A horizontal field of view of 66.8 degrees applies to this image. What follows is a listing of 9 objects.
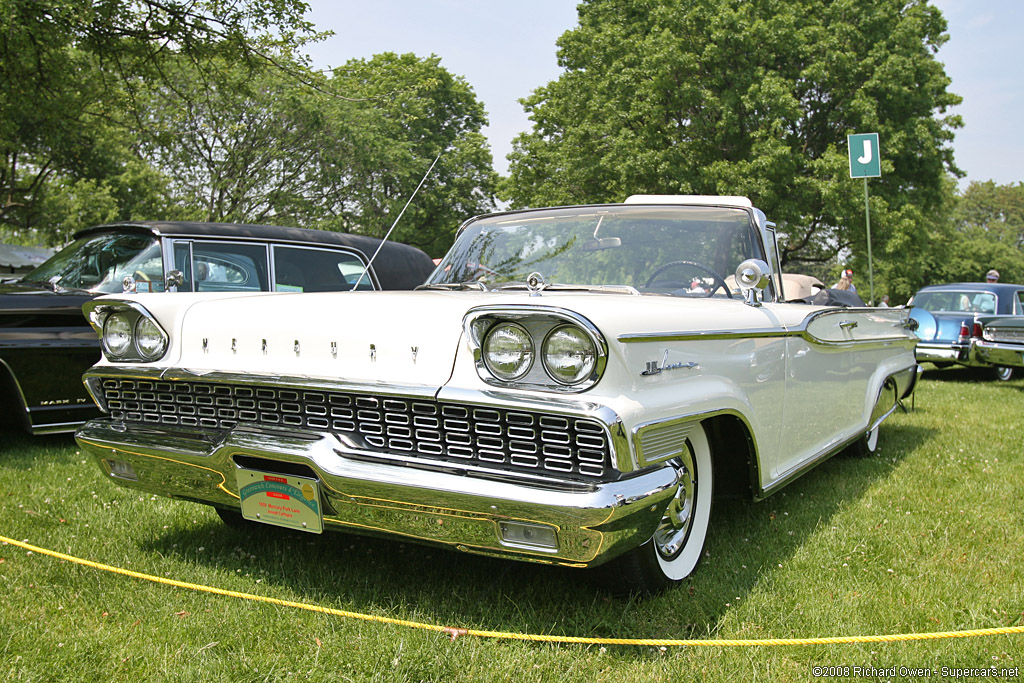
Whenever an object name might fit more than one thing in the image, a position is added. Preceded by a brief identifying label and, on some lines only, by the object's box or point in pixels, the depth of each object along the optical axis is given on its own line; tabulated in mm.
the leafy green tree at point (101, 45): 8008
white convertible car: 2104
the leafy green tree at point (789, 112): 17922
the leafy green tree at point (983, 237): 42406
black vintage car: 4734
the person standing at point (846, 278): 12072
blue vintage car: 9914
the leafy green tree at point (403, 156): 23062
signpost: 8641
